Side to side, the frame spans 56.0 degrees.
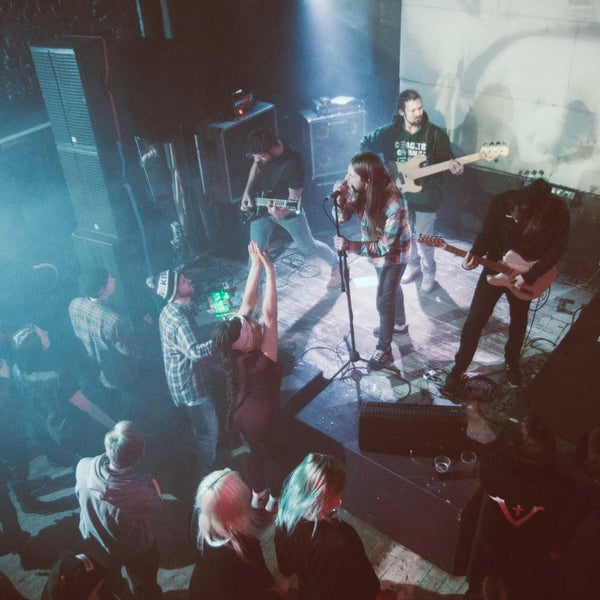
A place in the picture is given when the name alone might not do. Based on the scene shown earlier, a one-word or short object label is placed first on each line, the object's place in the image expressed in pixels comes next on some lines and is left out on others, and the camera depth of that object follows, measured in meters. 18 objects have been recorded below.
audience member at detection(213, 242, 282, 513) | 3.13
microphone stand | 3.73
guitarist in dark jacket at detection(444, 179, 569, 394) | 3.40
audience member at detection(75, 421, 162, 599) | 2.80
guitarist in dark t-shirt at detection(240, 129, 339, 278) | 5.15
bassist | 4.87
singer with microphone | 3.80
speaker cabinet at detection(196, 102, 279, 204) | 5.66
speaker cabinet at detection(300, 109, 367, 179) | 6.16
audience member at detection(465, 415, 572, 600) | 2.43
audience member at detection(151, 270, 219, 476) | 3.42
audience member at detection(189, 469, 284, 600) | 2.22
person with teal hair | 2.31
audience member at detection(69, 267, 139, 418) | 3.75
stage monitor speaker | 3.10
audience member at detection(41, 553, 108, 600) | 2.20
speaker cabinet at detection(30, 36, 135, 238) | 4.37
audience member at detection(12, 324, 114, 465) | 3.53
